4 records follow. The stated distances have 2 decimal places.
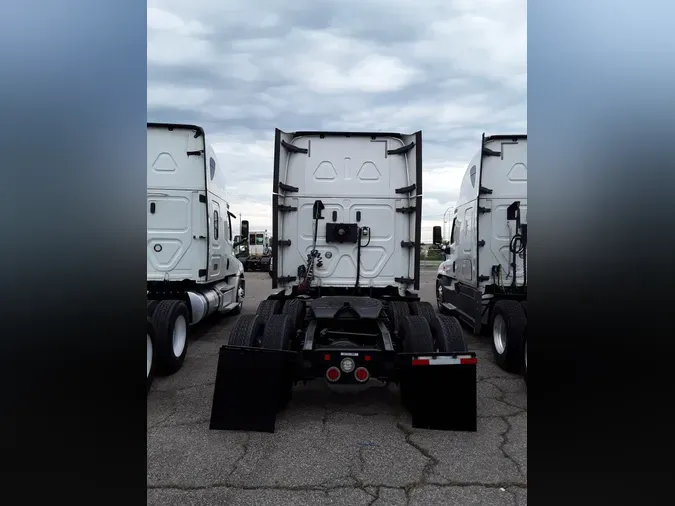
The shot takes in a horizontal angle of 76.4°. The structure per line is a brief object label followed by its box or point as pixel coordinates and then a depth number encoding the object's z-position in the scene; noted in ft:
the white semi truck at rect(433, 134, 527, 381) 22.45
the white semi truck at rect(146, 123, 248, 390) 22.65
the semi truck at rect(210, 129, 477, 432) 12.98
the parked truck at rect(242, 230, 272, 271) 77.36
